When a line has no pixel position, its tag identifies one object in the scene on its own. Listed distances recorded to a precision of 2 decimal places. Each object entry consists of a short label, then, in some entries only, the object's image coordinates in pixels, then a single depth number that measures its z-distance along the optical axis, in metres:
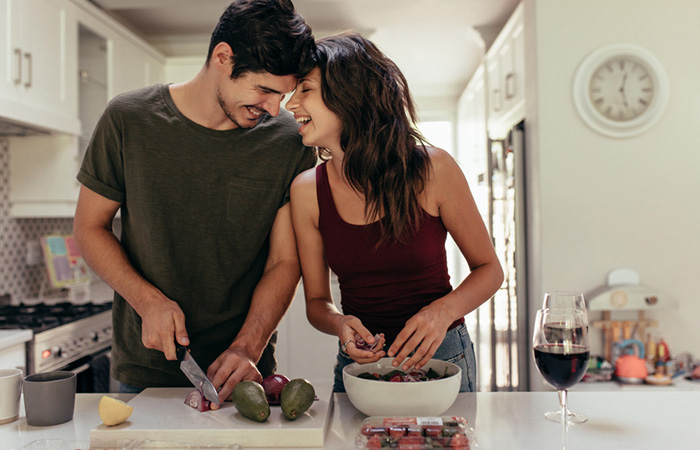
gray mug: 1.05
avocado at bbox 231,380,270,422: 0.99
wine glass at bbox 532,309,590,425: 0.94
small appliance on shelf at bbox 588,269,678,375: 2.76
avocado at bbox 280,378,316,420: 1.00
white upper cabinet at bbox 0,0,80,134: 2.60
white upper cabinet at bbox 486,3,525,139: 3.31
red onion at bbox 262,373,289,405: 1.10
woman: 1.37
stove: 2.46
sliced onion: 1.08
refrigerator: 3.09
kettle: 2.70
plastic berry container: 0.88
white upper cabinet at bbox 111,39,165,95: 3.53
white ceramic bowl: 1.03
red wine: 0.93
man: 1.43
